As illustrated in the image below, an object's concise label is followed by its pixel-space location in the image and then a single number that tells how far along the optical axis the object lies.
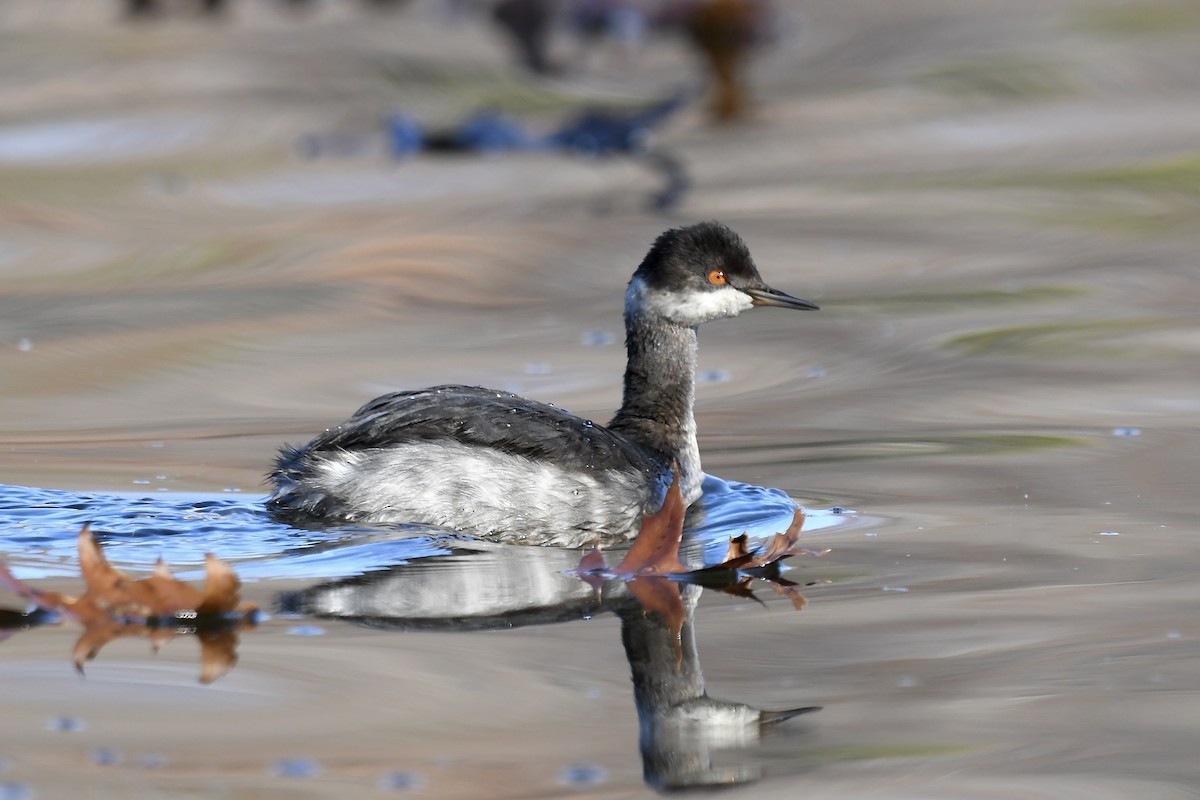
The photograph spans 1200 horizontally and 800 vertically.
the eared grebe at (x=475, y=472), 13.30
